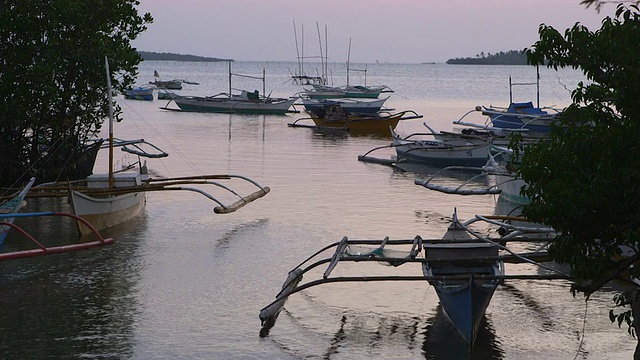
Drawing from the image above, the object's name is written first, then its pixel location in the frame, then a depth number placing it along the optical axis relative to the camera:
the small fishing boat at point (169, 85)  121.12
